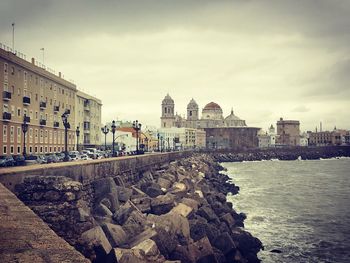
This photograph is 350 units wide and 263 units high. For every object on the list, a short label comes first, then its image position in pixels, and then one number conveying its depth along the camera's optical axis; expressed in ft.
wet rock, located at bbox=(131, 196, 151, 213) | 67.31
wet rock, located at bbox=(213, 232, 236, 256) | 64.90
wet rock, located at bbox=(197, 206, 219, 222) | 76.38
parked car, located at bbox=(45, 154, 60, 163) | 118.04
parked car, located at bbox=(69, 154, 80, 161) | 143.54
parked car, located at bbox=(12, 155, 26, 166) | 93.75
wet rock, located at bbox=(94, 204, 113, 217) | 58.08
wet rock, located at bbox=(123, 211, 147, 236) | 53.06
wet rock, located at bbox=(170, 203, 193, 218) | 67.00
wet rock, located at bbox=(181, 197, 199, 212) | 75.95
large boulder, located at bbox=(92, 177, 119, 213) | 64.03
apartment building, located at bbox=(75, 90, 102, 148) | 251.80
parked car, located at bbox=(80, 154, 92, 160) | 151.79
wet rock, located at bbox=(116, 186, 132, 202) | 69.10
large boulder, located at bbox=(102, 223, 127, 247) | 47.93
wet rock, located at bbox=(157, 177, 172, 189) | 95.31
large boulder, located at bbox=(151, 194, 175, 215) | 68.03
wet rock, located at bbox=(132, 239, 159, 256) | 45.85
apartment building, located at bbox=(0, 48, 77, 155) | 155.84
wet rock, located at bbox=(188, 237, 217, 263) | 54.68
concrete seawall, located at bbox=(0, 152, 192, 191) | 46.33
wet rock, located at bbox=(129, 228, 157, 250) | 48.44
